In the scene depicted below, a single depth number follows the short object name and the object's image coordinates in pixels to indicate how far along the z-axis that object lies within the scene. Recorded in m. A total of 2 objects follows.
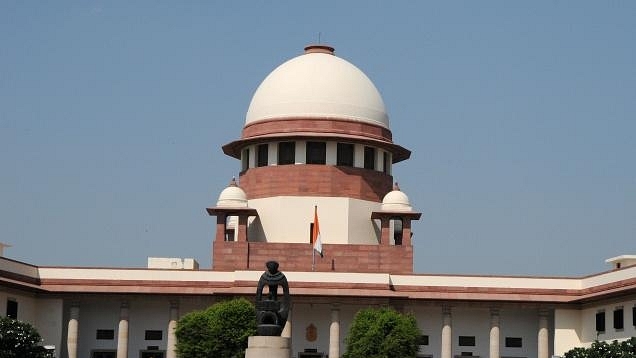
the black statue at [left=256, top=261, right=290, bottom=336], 42.28
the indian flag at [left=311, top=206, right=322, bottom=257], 65.88
